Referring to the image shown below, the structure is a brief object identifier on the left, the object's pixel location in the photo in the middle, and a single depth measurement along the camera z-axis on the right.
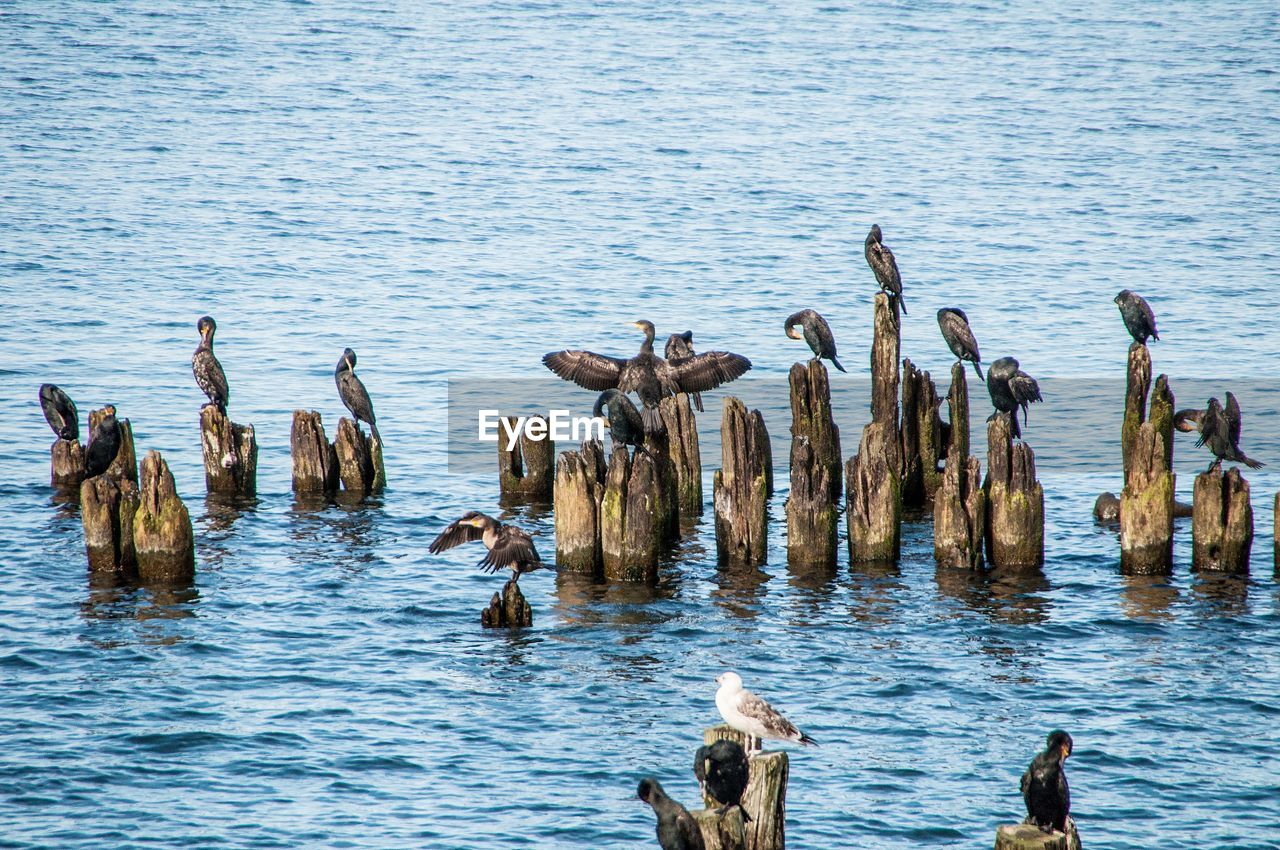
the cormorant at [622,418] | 18.97
